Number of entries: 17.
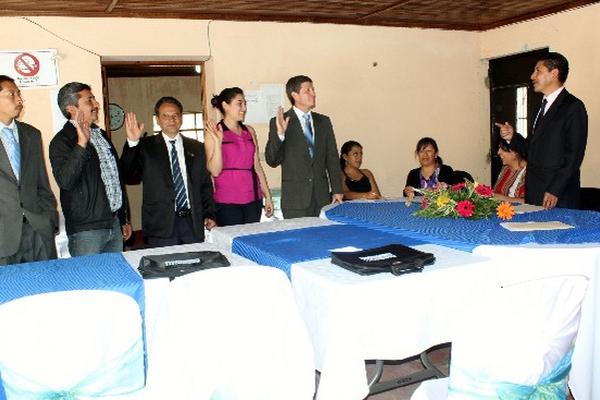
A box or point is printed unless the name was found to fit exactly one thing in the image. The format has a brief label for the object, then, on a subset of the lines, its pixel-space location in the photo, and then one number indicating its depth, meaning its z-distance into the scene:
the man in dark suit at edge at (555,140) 3.75
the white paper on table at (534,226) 2.63
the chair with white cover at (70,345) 1.52
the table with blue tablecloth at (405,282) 1.90
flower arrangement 2.95
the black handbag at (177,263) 2.15
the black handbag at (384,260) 2.04
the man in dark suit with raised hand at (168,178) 3.50
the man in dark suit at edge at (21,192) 2.82
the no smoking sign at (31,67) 4.61
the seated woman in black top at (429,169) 4.71
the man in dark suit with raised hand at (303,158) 4.11
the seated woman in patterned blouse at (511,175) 4.29
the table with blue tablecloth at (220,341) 1.63
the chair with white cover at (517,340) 1.50
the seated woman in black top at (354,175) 5.21
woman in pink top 3.93
